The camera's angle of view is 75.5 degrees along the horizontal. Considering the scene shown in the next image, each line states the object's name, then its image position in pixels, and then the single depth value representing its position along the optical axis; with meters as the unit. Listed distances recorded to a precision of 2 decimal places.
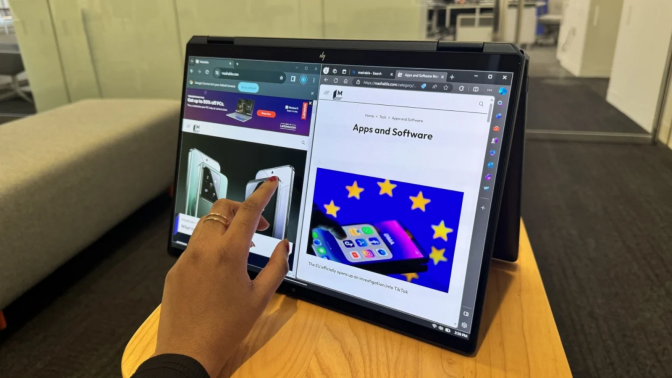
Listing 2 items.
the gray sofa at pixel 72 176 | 1.33
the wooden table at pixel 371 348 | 0.50
